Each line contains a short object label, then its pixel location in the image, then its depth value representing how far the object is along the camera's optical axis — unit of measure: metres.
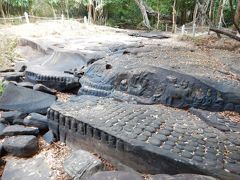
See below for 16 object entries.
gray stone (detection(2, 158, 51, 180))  3.47
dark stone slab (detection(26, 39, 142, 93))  6.12
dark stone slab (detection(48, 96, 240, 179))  2.99
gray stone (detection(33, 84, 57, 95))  5.55
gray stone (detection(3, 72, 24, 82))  6.54
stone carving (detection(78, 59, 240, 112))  4.33
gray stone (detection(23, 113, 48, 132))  4.54
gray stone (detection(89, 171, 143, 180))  2.65
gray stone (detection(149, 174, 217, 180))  2.53
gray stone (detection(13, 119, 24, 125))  4.69
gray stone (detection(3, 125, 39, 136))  4.25
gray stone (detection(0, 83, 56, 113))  5.00
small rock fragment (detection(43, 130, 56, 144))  4.31
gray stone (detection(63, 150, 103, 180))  3.25
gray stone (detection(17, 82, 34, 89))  5.81
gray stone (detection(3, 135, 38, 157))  3.91
